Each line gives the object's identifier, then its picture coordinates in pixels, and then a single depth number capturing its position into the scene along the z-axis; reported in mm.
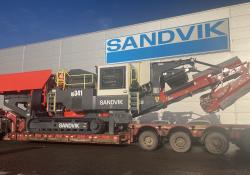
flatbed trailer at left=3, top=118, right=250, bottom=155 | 8015
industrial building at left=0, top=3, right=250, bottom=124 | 12937
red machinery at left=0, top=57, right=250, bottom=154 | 8608
